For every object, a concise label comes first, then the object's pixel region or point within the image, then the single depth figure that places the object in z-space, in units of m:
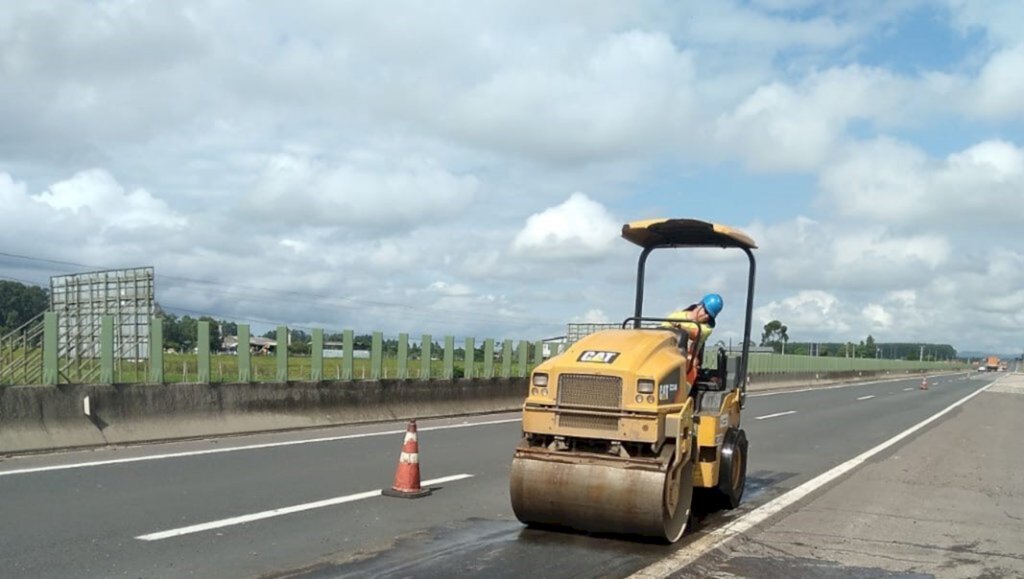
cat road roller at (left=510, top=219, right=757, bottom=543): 7.47
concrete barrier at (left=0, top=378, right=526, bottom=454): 12.31
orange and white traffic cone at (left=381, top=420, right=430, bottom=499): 9.91
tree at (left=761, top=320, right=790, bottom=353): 121.89
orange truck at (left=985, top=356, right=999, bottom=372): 136.25
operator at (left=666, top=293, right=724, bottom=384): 9.18
